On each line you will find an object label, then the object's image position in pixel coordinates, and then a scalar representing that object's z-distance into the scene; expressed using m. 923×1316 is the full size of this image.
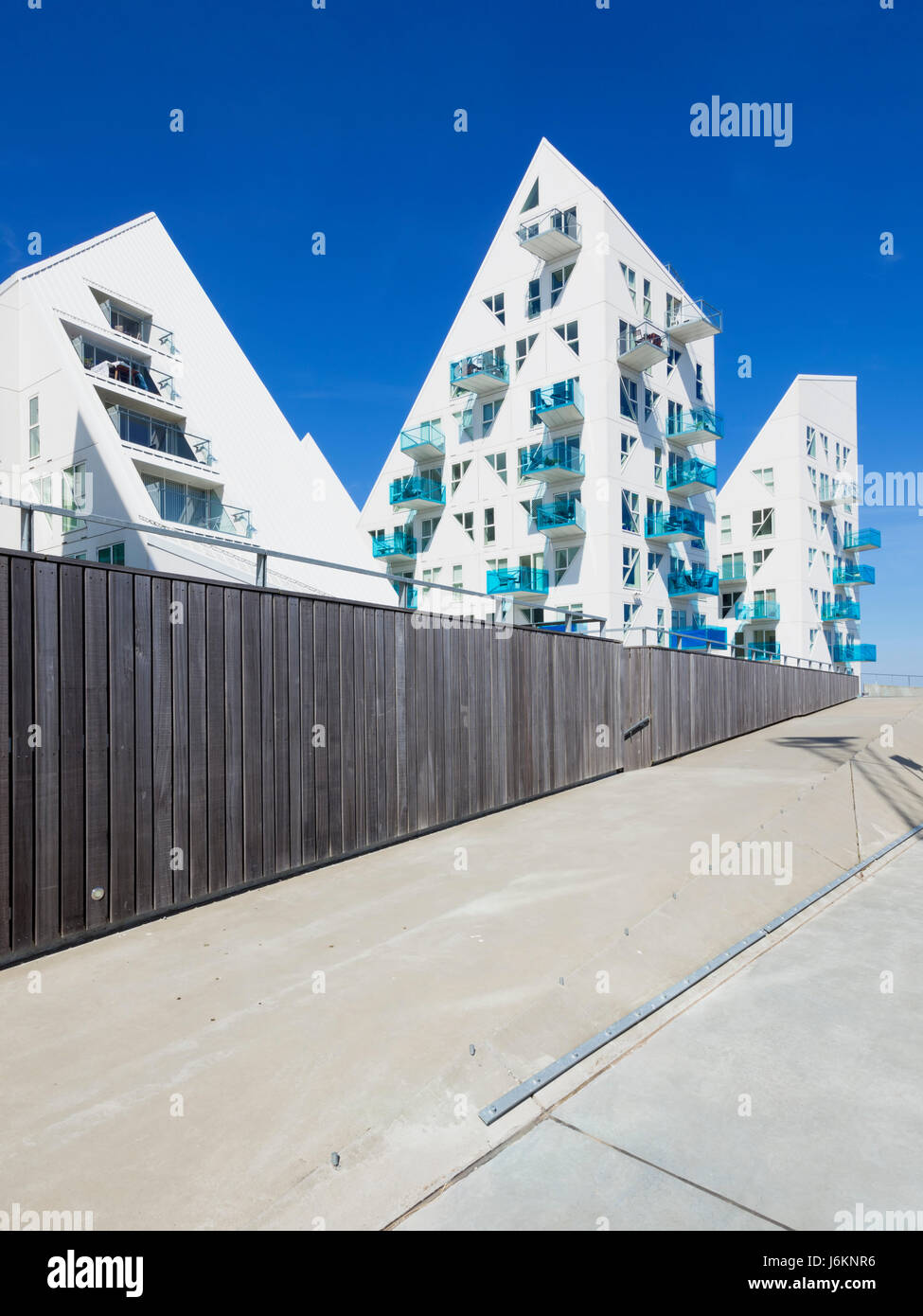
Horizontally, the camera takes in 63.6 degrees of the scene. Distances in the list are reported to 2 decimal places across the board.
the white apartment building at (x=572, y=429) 29.47
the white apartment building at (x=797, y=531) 41.53
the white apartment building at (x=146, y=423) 24.08
